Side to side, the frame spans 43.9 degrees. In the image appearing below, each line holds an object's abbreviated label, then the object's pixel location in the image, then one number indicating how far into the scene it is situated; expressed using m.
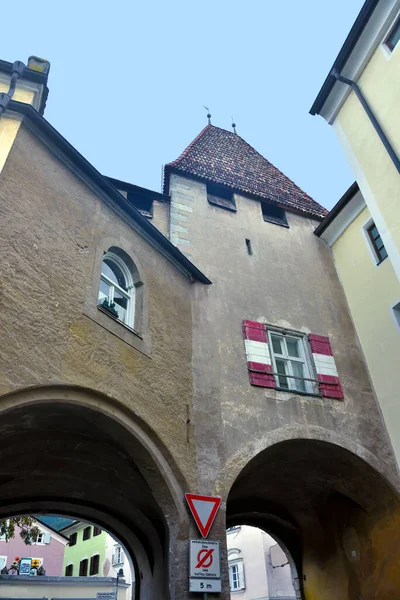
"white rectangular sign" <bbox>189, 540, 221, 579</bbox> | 5.96
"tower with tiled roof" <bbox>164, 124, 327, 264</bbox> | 10.54
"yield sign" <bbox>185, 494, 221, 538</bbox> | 6.27
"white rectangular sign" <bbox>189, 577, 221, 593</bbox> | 5.84
